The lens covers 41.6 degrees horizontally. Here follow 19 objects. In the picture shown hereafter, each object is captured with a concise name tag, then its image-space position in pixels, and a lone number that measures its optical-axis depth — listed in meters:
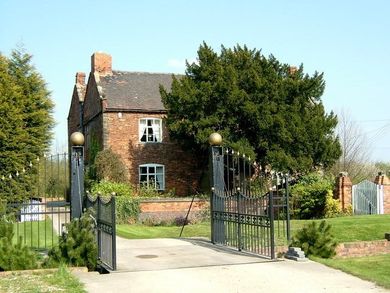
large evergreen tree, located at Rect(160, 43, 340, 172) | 25.86
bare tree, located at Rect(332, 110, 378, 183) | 38.72
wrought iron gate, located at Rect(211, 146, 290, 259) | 10.97
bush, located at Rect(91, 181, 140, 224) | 23.89
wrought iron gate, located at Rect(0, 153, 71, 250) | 12.40
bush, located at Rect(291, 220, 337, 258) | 11.42
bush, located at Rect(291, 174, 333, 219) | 23.27
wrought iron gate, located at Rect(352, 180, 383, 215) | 24.16
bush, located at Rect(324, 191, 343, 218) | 22.81
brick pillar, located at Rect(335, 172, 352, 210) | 23.42
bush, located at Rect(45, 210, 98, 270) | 9.95
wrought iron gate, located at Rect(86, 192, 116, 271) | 9.65
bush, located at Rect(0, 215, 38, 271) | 9.52
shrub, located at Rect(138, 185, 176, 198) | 27.70
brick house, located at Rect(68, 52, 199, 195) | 29.80
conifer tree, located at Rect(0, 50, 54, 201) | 26.72
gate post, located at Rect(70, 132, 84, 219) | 11.48
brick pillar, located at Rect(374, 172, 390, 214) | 24.47
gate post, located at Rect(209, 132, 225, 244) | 13.49
